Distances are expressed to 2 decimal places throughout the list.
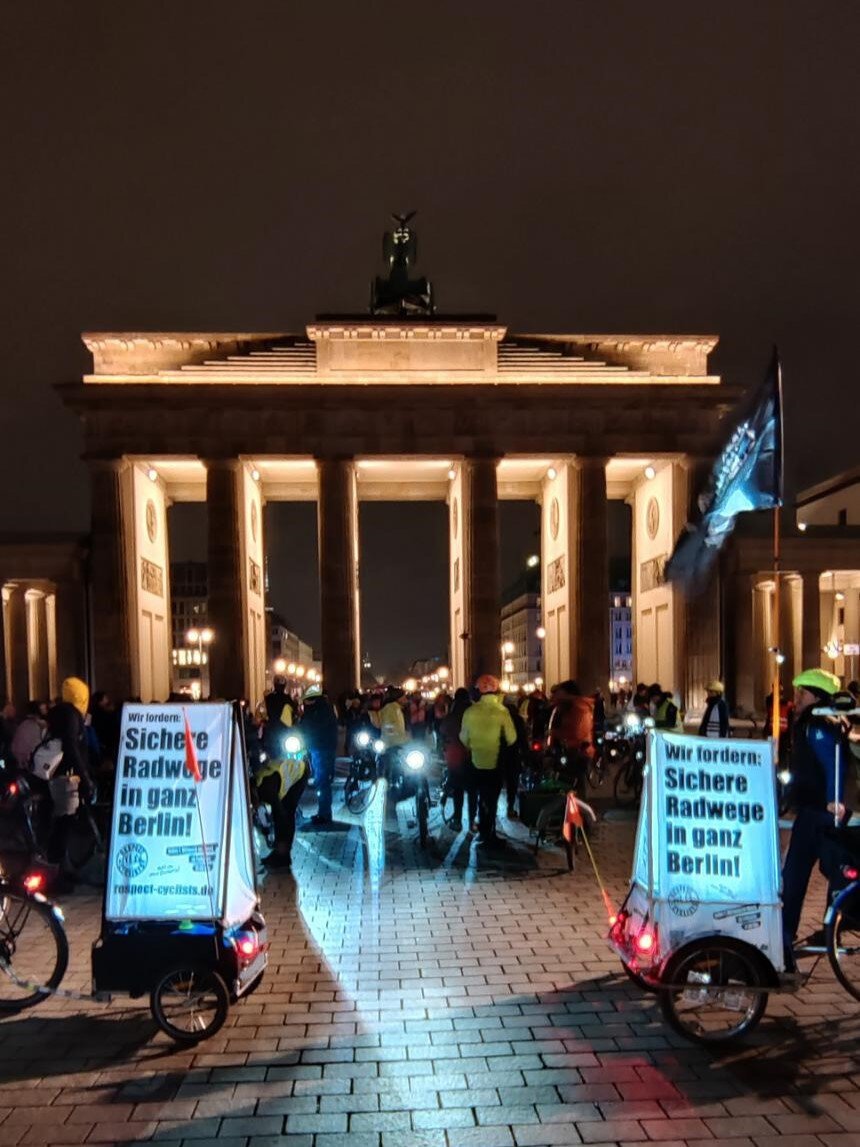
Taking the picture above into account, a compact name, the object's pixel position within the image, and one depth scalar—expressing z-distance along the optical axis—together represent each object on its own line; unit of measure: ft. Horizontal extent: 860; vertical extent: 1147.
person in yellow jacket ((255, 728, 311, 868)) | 30.58
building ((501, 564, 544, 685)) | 366.43
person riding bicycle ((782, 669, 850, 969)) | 20.43
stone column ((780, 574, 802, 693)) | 131.13
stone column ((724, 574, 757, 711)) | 123.13
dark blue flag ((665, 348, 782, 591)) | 26.84
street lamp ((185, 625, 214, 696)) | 120.37
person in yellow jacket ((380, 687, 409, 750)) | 44.78
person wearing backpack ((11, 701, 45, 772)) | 33.35
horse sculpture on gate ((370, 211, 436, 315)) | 141.08
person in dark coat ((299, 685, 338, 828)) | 41.42
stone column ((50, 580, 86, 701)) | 122.42
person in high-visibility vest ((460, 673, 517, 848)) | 34.42
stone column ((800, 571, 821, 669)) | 124.98
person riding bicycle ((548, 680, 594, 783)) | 38.24
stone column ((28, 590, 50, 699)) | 132.98
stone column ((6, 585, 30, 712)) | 128.77
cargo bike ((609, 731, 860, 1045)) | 17.47
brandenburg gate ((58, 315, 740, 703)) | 118.21
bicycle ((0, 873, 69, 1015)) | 20.11
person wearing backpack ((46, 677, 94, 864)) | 30.50
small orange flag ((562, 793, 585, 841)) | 30.73
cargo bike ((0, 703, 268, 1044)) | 18.02
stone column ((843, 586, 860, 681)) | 155.94
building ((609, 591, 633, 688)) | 339.36
